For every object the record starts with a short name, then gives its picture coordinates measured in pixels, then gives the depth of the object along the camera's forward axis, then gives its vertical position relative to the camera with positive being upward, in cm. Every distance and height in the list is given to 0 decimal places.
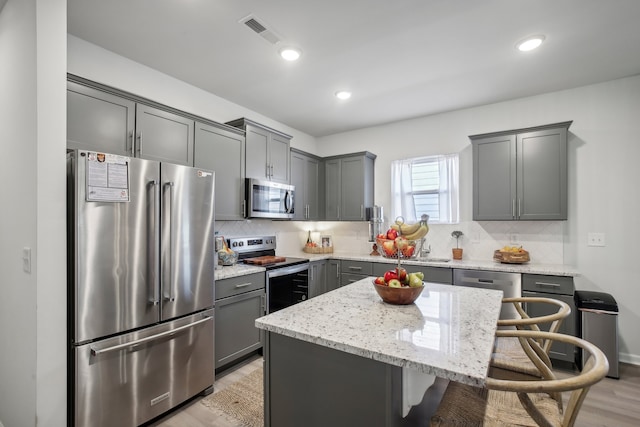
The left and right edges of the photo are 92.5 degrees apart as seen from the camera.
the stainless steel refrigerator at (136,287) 169 -46
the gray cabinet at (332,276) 406 -85
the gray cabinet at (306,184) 411 +40
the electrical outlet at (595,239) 306 -28
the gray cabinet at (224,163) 286 +49
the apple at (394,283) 163 -38
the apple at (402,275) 170 -35
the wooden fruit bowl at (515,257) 321 -48
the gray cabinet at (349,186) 426 +38
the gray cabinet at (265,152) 334 +71
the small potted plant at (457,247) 364 -44
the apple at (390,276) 170 -36
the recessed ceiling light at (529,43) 229 +129
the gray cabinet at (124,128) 202 +64
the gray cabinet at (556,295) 275 -77
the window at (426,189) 385 +31
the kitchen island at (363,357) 105 -51
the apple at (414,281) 164 -37
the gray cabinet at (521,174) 305 +39
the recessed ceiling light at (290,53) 244 +130
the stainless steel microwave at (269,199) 327 +16
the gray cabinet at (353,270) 383 -74
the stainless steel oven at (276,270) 315 -63
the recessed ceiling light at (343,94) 327 +128
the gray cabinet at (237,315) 259 -93
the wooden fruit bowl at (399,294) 162 -44
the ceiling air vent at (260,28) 208 +131
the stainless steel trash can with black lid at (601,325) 261 -98
